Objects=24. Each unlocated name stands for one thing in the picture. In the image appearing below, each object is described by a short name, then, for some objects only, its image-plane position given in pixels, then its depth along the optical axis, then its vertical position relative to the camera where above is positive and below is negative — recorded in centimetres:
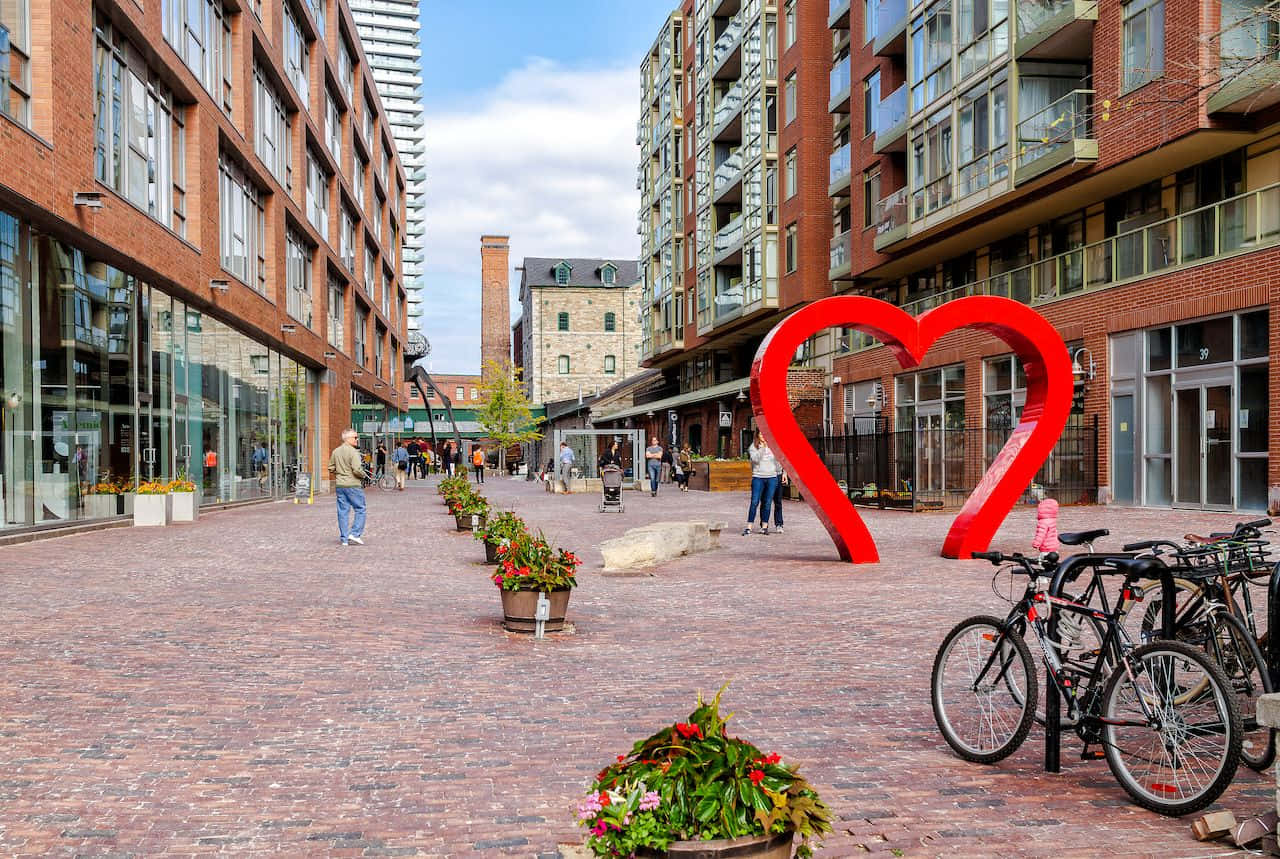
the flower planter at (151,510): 2016 -125
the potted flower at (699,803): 282 -98
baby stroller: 2516 -111
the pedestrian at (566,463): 3916 -78
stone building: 9556 +1018
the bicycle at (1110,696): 417 -111
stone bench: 1338 -137
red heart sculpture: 1362 +35
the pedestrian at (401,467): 4106 -95
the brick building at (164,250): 1586 +381
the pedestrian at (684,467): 4053 -103
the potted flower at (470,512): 1911 -124
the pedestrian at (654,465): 3450 -77
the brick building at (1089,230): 1902 +489
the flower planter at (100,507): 1822 -108
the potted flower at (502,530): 975 -86
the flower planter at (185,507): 2127 -125
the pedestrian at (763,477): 1773 -61
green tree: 7969 +247
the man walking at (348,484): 1627 -62
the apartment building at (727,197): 3894 +1050
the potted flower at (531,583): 865 -114
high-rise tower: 15925 +5698
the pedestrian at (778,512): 1847 -127
